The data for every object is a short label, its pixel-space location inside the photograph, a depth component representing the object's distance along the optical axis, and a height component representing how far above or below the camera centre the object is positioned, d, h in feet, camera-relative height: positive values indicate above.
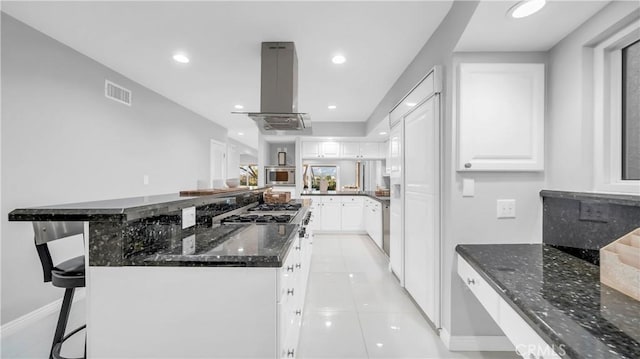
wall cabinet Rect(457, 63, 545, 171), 5.47 +1.37
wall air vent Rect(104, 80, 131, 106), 9.75 +3.44
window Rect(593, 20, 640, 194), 4.19 +1.17
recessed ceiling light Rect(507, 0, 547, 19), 4.28 +2.99
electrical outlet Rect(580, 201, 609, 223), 4.15 -0.56
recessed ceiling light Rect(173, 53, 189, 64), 8.55 +4.17
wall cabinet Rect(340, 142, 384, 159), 18.80 +2.10
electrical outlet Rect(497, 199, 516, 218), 5.59 -0.66
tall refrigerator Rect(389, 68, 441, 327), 6.35 -0.45
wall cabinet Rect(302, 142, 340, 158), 18.61 +2.13
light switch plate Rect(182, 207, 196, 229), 4.79 -0.78
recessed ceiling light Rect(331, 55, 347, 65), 8.52 +4.10
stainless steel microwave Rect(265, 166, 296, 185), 18.44 +0.12
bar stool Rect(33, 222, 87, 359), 4.10 -1.67
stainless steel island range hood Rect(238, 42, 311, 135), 7.50 +2.91
